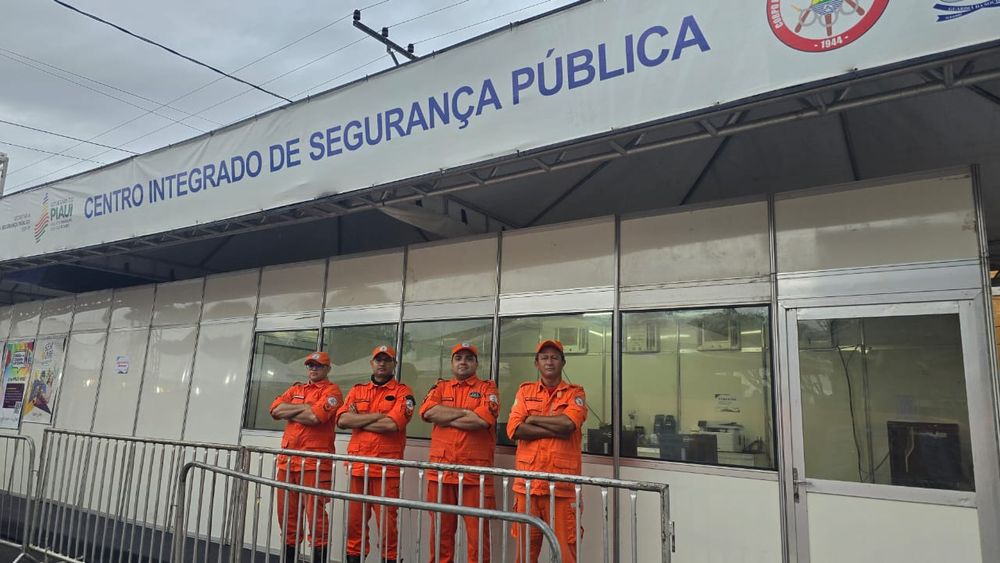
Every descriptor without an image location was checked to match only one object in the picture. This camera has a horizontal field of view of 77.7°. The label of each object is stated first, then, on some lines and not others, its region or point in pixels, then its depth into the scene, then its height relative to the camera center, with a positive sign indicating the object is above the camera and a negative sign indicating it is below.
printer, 4.07 -0.23
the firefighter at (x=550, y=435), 3.95 -0.28
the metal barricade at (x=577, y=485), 2.86 -0.46
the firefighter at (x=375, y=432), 4.80 -0.35
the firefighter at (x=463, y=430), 4.46 -0.30
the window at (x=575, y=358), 4.65 +0.27
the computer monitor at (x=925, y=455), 3.41 -0.27
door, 3.37 -0.16
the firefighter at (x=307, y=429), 5.20 -0.39
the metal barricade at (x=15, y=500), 5.47 -1.61
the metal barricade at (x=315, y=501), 2.64 -0.57
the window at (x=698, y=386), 4.07 +0.08
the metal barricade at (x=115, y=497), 4.65 -1.13
